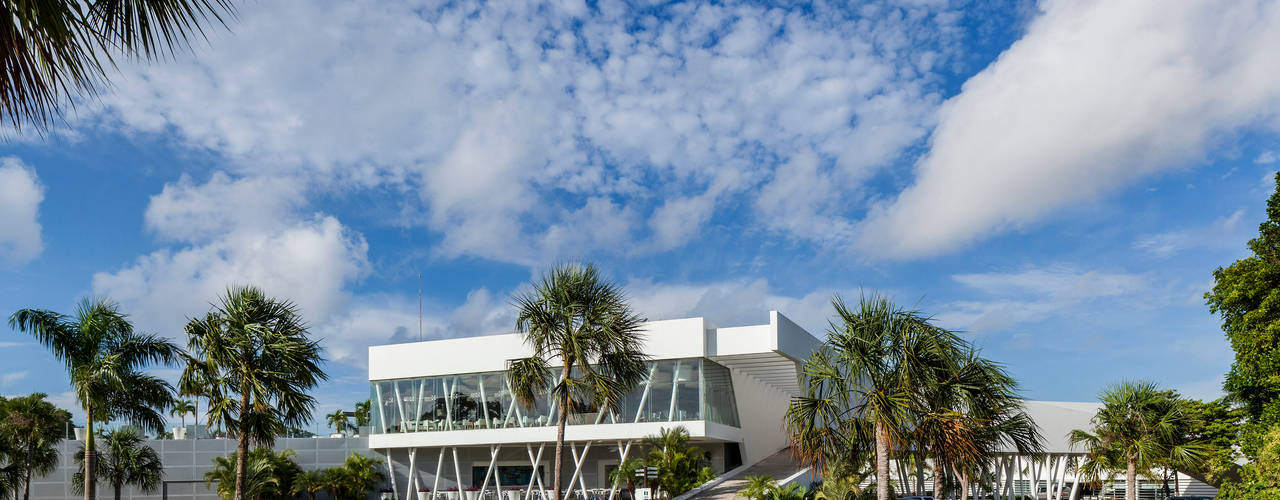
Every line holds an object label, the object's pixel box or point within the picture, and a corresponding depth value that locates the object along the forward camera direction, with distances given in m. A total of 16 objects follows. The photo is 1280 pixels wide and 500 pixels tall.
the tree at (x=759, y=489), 23.91
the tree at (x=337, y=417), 72.41
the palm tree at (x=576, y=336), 23.75
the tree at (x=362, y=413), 67.94
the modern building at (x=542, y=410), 32.94
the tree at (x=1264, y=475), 21.22
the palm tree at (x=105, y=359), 22.41
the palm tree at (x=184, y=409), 74.88
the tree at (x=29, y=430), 28.91
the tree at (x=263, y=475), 34.44
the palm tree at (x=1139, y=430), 29.81
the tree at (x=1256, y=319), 23.95
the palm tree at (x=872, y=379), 18.67
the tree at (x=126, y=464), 31.94
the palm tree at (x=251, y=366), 20.70
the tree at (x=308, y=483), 36.16
